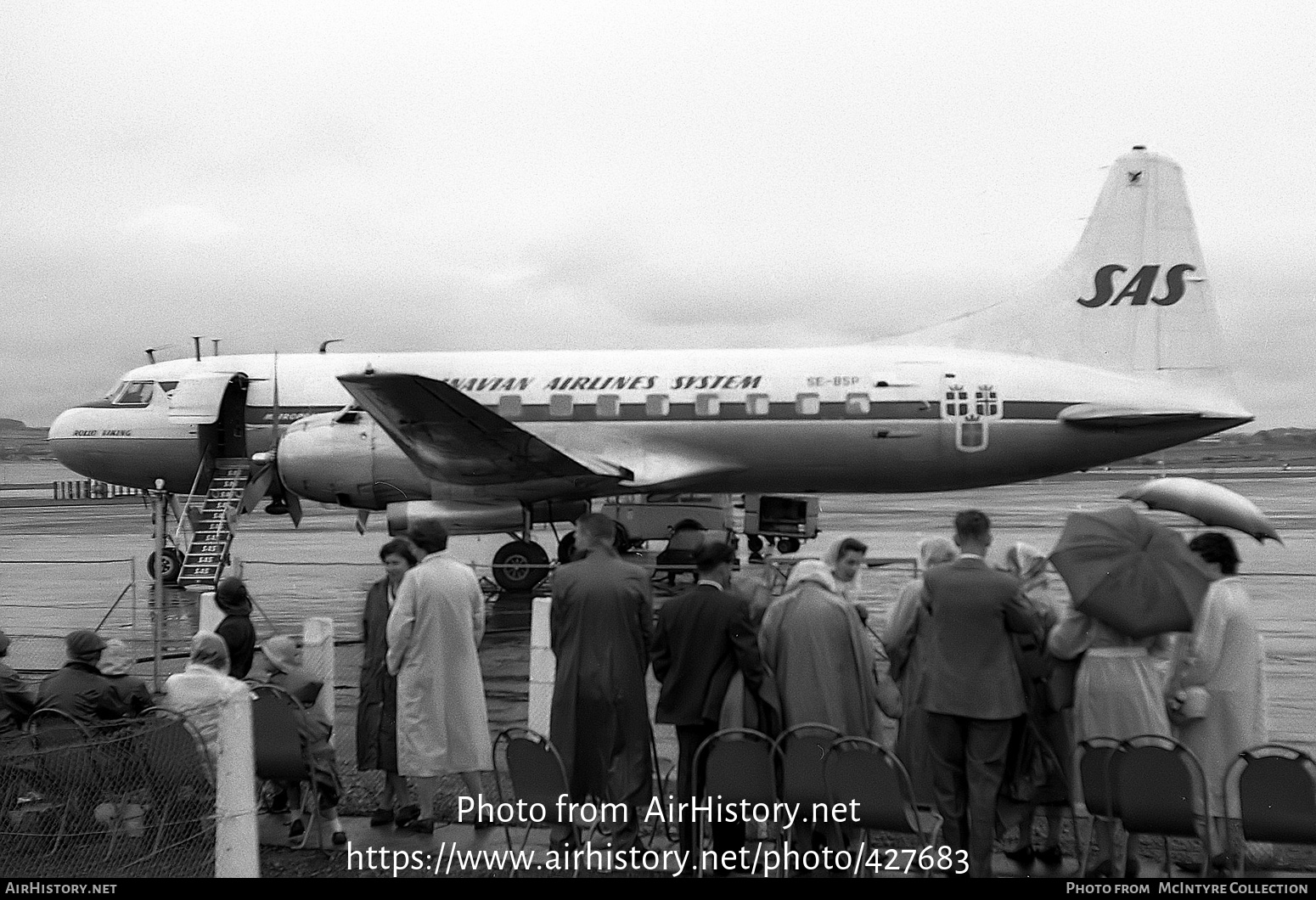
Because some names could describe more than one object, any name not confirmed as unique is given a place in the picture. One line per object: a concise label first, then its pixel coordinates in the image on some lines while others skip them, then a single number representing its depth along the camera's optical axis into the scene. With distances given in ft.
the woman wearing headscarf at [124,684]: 21.49
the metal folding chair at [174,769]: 19.70
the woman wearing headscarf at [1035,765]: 19.56
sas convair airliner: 55.52
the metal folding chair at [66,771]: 19.92
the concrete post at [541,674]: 24.43
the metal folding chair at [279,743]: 20.49
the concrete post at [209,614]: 26.73
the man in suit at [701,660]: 19.43
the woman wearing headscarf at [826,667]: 19.27
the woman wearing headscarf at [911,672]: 20.07
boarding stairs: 54.08
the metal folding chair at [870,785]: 16.98
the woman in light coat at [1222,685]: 19.16
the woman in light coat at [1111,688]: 18.47
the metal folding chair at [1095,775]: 17.89
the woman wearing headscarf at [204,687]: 19.58
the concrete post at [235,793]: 17.80
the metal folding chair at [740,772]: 17.79
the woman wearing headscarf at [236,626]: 24.63
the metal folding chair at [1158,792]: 16.62
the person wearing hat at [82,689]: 21.07
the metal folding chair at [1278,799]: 15.96
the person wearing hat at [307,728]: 21.13
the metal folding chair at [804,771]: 17.87
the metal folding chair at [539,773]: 17.83
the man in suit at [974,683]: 18.61
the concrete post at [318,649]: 25.11
